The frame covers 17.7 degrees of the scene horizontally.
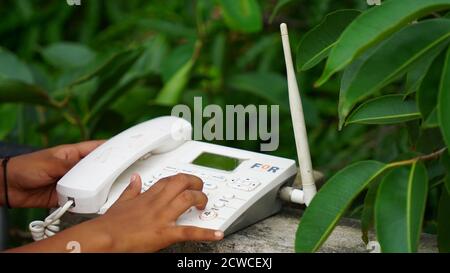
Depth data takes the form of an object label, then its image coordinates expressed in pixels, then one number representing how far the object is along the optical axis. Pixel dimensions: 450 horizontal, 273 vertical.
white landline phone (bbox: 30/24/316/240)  1.41
